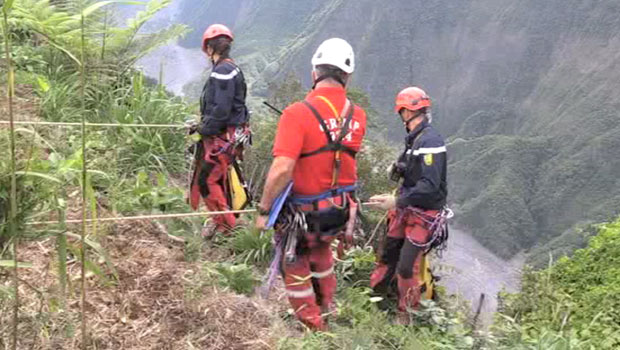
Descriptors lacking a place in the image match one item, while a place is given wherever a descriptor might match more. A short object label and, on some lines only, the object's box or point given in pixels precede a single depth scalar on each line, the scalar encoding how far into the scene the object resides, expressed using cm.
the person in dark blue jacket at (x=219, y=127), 523
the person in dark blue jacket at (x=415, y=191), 518
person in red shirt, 369
